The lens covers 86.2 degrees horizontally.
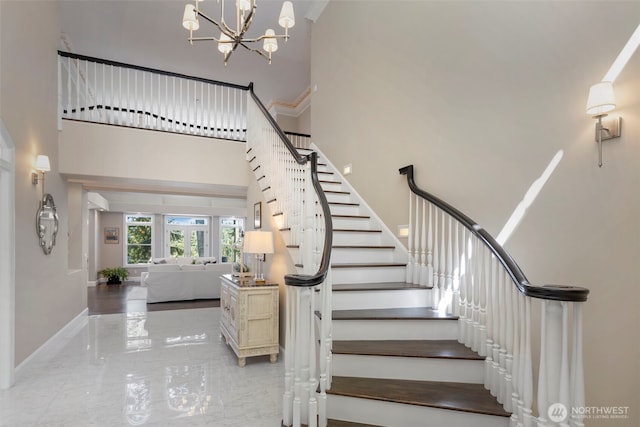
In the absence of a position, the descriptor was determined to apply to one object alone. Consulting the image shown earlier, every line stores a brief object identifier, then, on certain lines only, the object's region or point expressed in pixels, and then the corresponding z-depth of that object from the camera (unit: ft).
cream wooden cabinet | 12.87
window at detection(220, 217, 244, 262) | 46.85
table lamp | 13.09
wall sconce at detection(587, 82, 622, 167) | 6.26
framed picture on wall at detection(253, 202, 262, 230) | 17.05
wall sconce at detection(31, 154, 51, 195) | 13.37
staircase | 7.18
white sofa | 25.71
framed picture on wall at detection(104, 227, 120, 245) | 40.64
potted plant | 37.32
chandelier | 11.24
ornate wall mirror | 13.96
